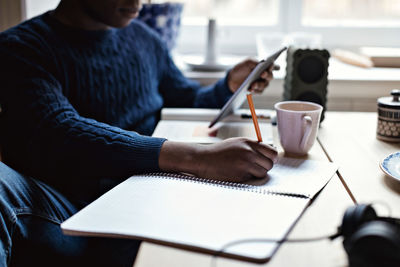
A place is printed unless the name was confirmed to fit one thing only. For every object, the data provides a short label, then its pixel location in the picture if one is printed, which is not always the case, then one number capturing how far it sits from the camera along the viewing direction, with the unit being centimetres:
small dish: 76
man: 79
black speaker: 115
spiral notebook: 54
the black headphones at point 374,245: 47
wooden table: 52
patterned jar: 97
